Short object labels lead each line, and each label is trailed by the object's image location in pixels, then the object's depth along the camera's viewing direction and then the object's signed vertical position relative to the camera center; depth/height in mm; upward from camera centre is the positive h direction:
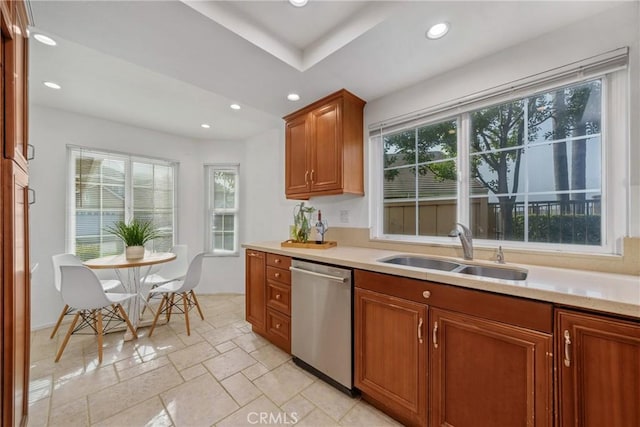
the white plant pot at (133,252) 2578 -387
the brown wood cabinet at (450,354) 1049 -719
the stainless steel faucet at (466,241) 1724 -193
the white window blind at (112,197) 3033 +253
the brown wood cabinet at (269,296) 2203 -790
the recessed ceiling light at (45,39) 1655 +1229
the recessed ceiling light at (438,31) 1451 +1118
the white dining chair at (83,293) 2020 -652
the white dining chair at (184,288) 2606 -794
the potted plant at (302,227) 2605 -134
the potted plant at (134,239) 2590 -256
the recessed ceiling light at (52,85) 2310 +1255
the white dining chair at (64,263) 2418 -510
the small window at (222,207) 4008 +134
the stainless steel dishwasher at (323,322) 1710 -812
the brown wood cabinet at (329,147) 2271 +669
